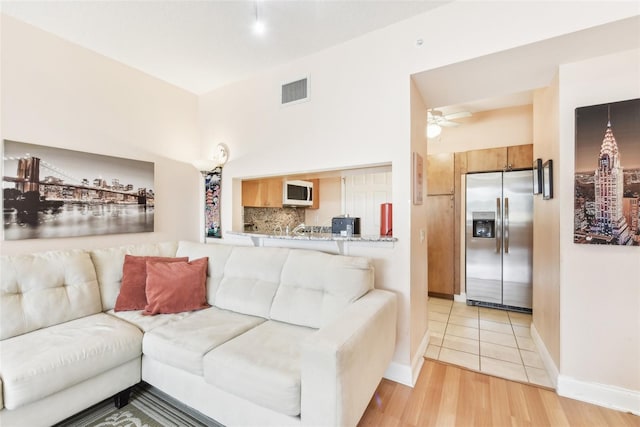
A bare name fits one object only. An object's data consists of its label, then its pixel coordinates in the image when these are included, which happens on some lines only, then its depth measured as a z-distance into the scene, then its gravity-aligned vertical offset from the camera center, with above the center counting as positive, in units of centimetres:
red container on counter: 224 -5
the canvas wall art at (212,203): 325 +13
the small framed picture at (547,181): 210 +26
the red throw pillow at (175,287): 215 -60
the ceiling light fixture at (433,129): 322 +100
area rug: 167 -128
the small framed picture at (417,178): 216 +30
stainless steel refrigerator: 343 -33
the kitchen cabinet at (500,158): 346 +72
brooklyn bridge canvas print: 211 +18
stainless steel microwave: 391 +31
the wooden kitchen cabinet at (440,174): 392 +58
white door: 441 +28
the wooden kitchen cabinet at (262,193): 342 +27
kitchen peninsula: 220 -25
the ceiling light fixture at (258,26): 210 +148
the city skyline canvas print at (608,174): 169 +25
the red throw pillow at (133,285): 221 -59
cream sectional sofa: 133 -78
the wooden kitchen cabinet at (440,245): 395 -46
